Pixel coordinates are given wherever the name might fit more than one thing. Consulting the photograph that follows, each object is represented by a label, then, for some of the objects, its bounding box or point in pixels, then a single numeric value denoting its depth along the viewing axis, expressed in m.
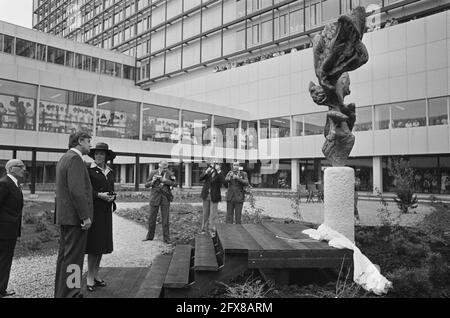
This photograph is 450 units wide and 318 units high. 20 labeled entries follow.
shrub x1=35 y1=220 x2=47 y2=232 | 9.73
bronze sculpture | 5.41
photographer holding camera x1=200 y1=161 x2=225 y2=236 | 9.56
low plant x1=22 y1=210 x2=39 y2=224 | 11.11
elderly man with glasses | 4.89
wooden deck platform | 4.02
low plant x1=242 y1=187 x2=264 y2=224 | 10.74
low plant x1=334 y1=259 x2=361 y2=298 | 3.86
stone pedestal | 5.02
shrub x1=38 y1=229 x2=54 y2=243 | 8.58
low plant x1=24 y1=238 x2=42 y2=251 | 7.84
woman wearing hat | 4.79
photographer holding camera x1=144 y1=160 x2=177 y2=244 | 8.72
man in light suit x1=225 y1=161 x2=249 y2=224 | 9.67
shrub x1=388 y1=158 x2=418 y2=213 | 13.47
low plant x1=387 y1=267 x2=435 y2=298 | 3.96
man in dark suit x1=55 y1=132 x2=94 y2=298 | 4.09
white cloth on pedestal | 4.01
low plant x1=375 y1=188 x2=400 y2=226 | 7.95
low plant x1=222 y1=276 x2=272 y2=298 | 3.84
